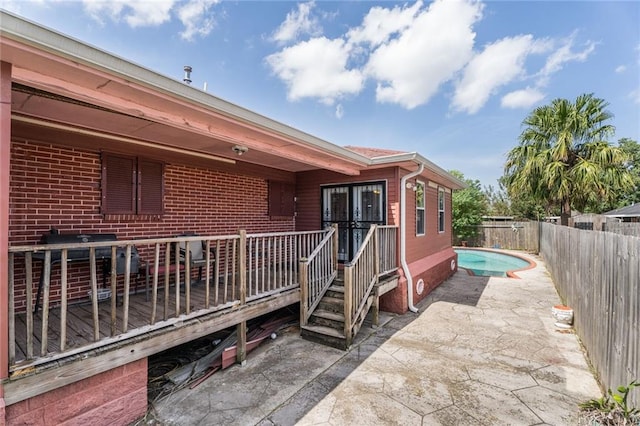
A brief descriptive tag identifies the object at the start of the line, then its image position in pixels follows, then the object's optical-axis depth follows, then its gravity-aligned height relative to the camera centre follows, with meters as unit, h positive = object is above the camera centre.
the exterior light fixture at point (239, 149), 4.44 +1.05
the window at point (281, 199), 6.96 +0.41
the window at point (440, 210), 9.43 +0.17
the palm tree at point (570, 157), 11.25 +2.39
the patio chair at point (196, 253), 4.65 -0.64
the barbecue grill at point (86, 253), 3.41 -0.47
